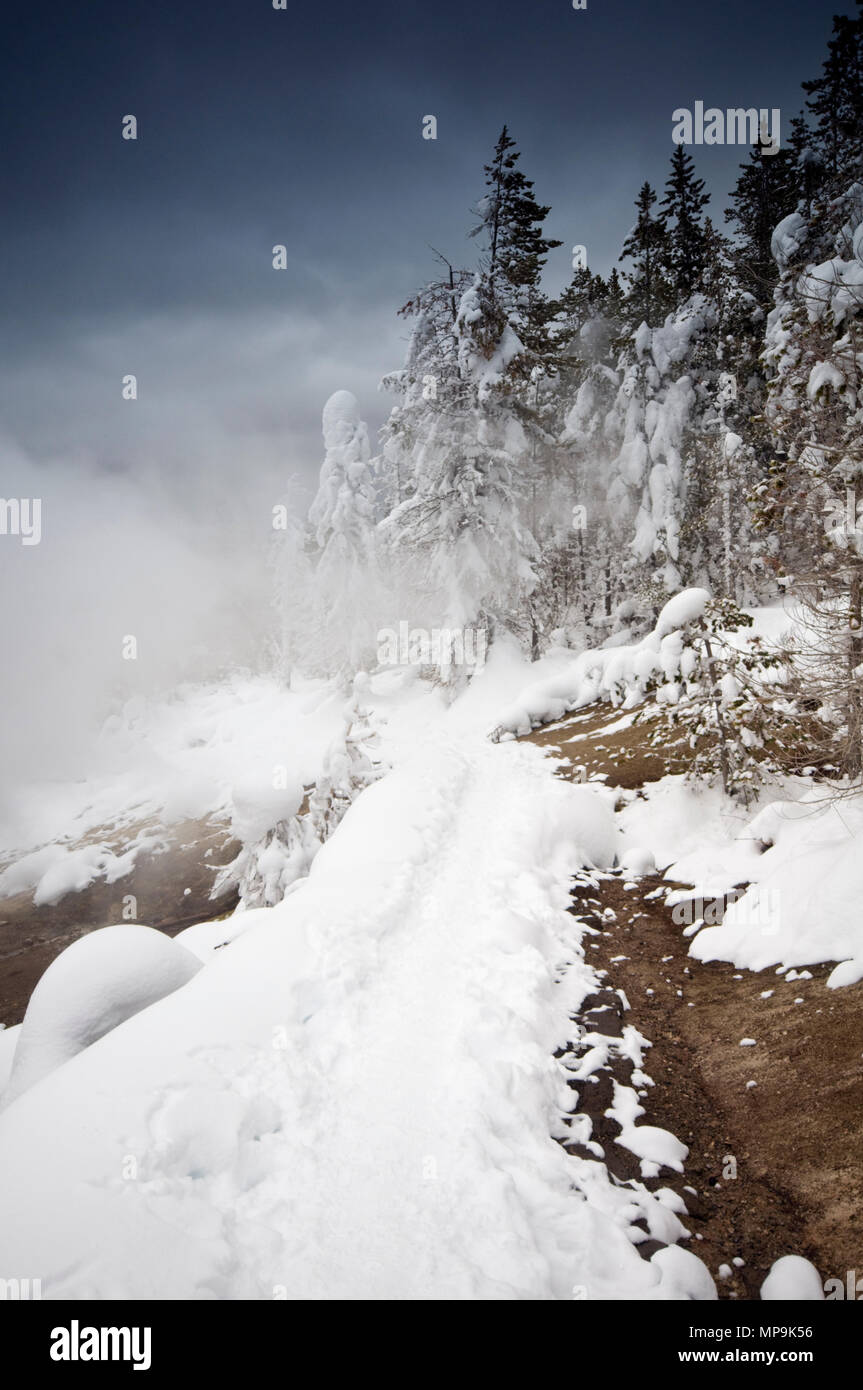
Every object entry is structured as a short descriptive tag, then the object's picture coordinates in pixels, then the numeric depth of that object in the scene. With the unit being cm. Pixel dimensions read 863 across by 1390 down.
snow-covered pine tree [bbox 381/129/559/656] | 1958
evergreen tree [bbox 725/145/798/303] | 2169
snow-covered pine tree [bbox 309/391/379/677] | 3092
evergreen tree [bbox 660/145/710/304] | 2250
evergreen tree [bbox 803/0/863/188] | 1666
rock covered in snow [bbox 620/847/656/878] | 841
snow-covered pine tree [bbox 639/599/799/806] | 788
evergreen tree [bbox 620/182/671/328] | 2269
